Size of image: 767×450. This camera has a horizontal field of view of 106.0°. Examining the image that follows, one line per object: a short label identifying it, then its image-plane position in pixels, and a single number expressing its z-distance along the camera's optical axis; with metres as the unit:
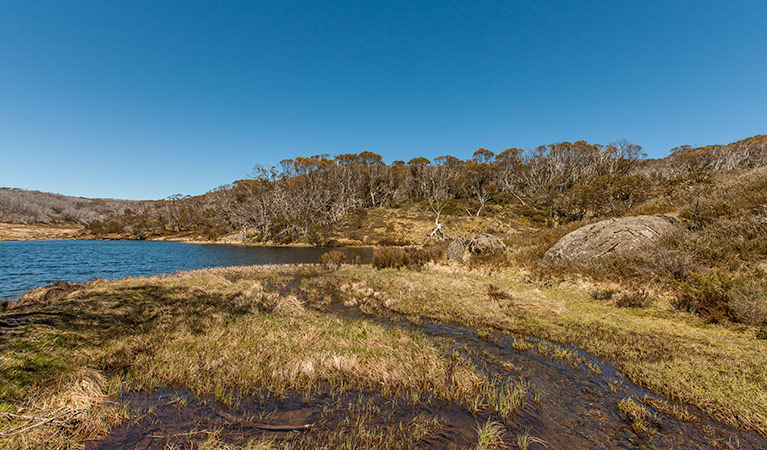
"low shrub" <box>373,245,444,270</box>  22.06
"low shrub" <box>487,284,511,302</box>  12.10
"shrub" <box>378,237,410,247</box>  47.74
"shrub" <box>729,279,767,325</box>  7.35
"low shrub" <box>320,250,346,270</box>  22.83
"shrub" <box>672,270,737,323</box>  8.14
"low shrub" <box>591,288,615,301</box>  11.14
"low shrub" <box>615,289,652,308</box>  9.95
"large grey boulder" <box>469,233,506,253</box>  20.48
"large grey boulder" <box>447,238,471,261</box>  21.73
